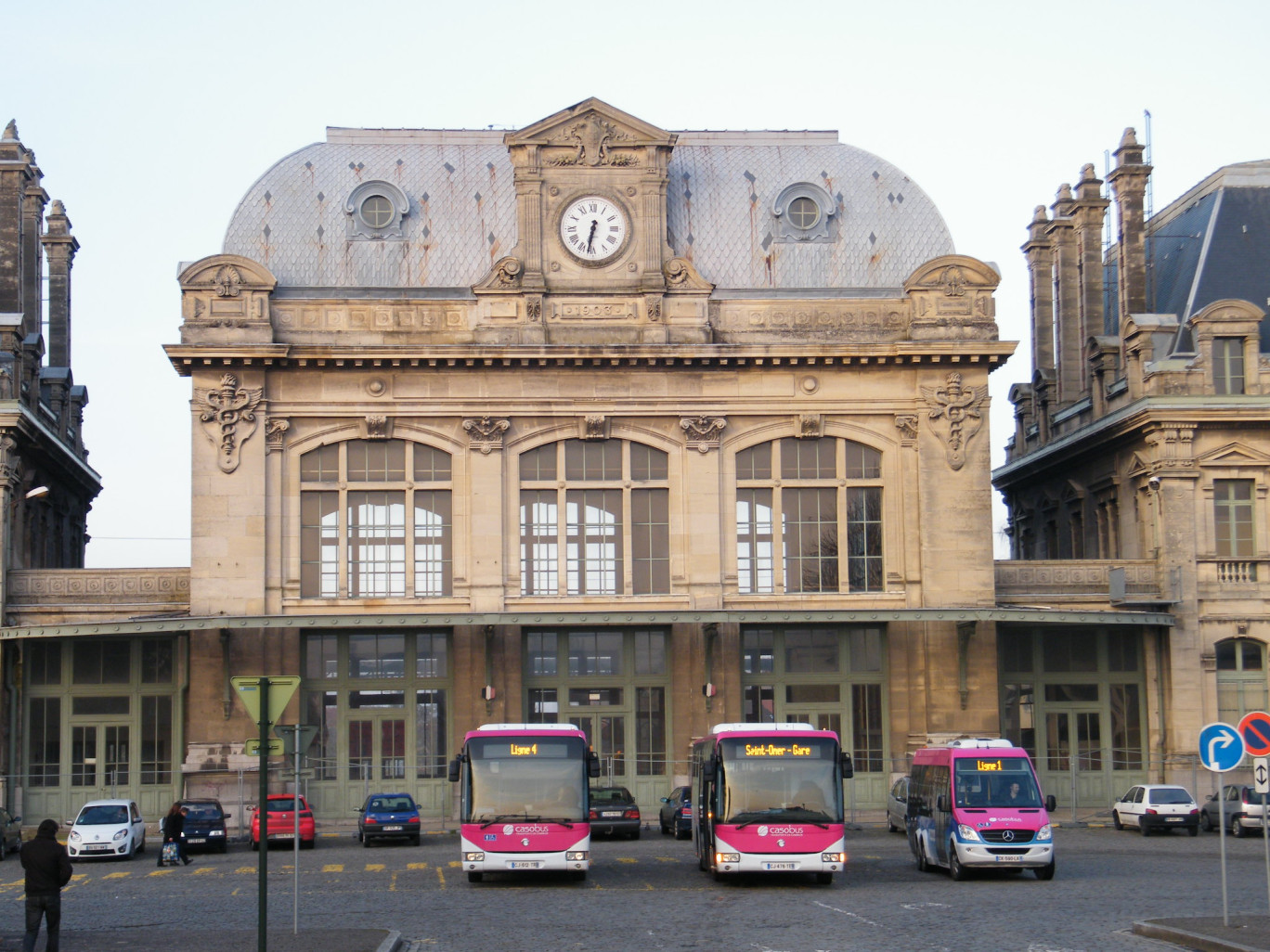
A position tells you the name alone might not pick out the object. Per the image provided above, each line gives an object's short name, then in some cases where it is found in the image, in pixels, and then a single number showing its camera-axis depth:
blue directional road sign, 22.73
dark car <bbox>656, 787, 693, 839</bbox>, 42.03
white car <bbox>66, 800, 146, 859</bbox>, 39.31
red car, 41.66
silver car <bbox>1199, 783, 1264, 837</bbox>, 41.41
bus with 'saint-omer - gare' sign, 29.55
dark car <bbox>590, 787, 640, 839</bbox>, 42.06
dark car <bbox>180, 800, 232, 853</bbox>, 40.78
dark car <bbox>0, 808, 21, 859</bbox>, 41.66
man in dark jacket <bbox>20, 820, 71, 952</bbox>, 20.77
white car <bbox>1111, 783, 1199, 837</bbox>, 42.19
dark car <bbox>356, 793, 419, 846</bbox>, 41.44
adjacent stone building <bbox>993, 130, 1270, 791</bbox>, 50.00
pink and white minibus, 30.20
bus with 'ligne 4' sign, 30.77
